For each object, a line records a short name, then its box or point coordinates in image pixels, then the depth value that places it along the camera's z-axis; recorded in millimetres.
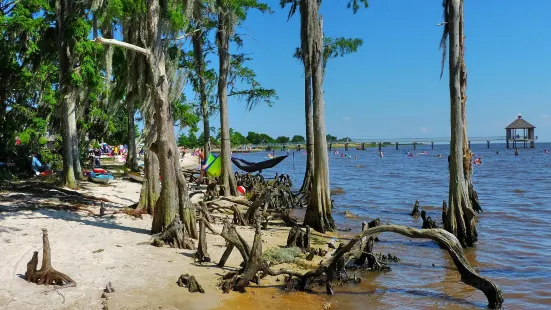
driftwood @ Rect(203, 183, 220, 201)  13872
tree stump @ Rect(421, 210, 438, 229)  11648
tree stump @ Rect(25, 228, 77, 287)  6043
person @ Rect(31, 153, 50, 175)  19688
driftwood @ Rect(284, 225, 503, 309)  6441
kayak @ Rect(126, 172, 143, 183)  18414
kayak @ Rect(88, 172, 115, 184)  17844
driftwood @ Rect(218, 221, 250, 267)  6984
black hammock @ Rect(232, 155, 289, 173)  20203
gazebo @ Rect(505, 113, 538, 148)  81438
